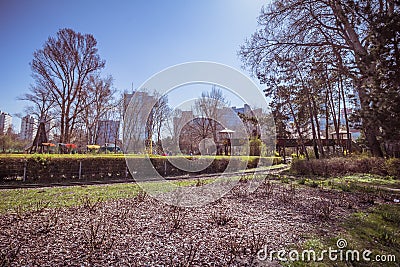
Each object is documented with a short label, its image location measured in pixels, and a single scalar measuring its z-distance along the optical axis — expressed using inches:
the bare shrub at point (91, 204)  167.5
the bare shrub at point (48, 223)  119.4
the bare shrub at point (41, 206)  159.9
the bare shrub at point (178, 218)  132.1
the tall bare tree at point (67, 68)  749.6
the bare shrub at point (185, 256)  88.8
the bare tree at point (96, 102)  853.8
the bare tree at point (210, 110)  692.1
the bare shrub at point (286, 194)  206.9
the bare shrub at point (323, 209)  152.9
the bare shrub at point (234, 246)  95.5
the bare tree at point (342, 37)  263.9
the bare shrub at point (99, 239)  100.3
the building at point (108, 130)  1112.3
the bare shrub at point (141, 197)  200.8
